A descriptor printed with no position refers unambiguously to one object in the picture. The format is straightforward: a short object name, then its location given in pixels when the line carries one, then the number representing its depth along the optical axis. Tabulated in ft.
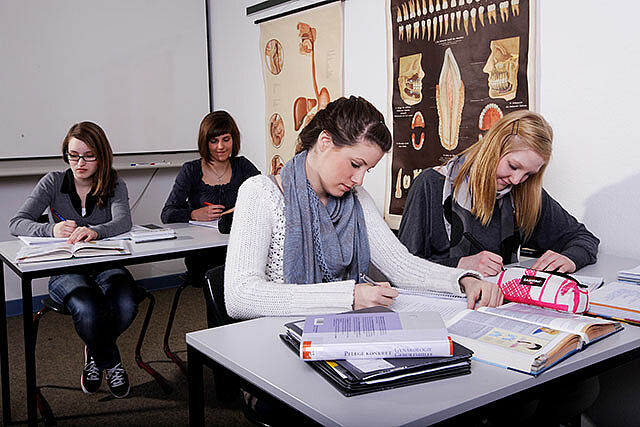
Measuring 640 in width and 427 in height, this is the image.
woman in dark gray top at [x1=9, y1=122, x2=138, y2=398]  8.28
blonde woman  6.82
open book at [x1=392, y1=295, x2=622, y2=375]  3.93
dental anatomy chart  8.34
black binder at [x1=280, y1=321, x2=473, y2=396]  3.52
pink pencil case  4.99
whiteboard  12.34
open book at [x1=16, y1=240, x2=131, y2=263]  7.49
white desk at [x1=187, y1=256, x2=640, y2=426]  3.31
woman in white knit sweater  5.03
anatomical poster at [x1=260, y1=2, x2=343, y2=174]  11.47
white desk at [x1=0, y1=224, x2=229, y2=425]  7.31
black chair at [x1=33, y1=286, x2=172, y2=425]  8.09
